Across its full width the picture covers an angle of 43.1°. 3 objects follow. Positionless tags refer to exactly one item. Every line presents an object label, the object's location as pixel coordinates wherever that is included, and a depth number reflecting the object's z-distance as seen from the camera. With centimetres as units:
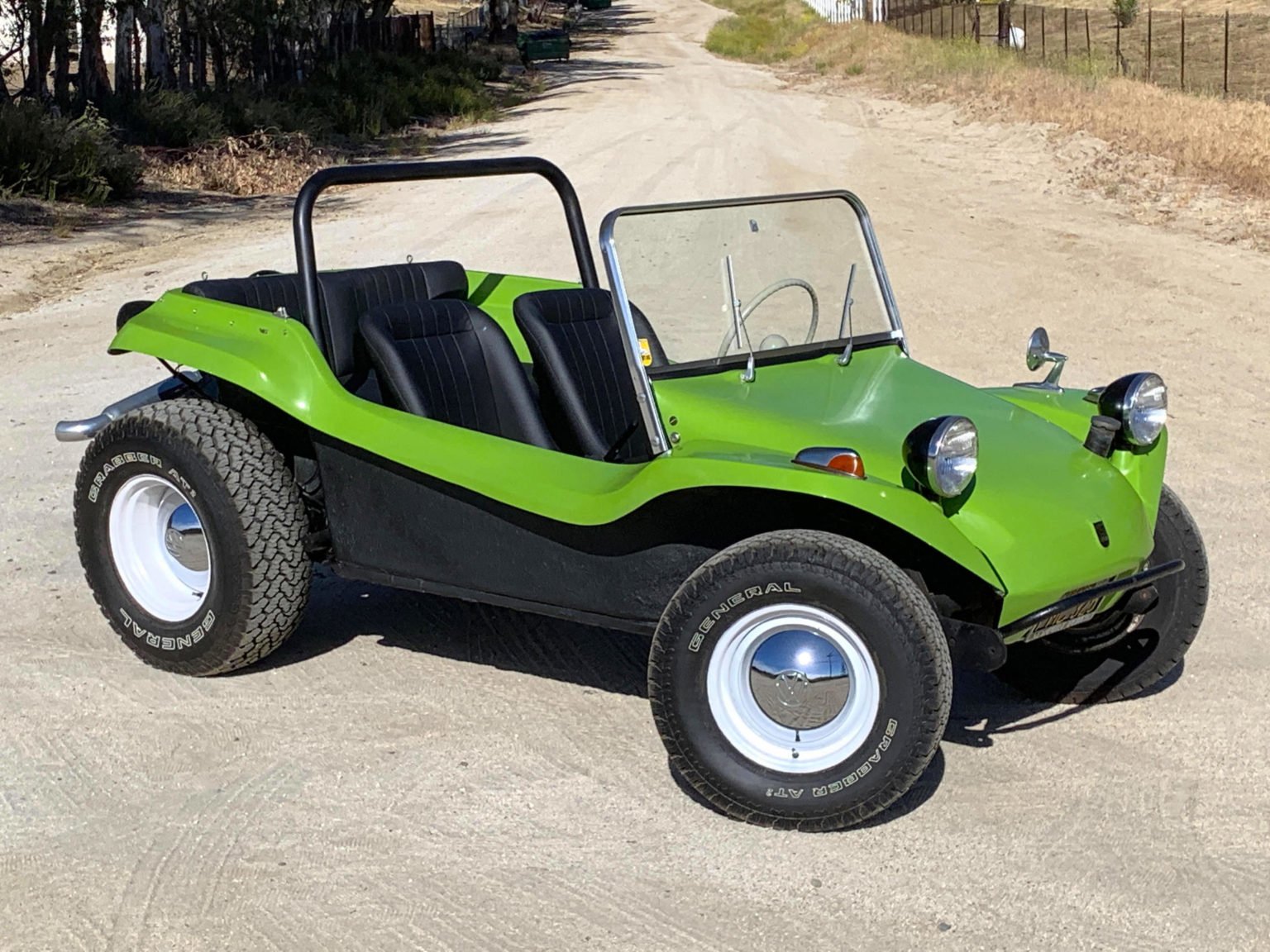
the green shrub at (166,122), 2155
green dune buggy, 386
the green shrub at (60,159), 1723
